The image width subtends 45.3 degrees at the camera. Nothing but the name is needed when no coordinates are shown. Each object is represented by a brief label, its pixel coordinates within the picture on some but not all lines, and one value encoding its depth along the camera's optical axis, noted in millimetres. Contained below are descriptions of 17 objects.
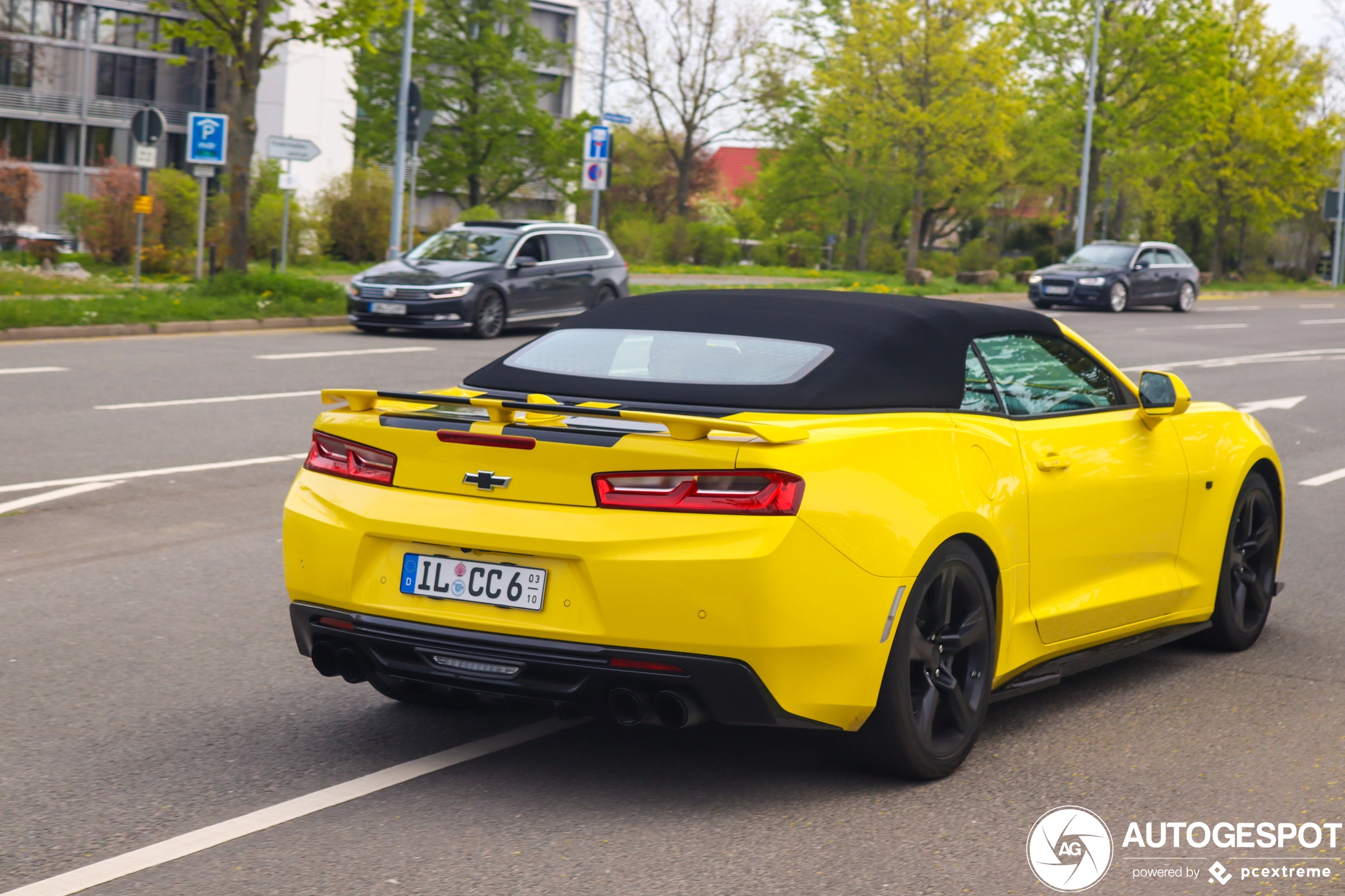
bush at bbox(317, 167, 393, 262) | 38000
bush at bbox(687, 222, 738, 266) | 49219
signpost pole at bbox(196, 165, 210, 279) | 24984
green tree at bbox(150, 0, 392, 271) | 23578
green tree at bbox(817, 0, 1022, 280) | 42688
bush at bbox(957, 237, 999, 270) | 51747
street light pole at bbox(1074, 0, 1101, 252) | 47406
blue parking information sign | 22844
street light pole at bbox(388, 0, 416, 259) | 27594
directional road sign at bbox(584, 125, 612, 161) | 29406
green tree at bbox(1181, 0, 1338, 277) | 57562
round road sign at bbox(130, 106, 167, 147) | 22578
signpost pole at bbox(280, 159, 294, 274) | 27836
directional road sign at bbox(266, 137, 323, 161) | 26641
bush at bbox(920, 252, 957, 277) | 44875
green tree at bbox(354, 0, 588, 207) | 47594
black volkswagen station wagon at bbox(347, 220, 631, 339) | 21328
